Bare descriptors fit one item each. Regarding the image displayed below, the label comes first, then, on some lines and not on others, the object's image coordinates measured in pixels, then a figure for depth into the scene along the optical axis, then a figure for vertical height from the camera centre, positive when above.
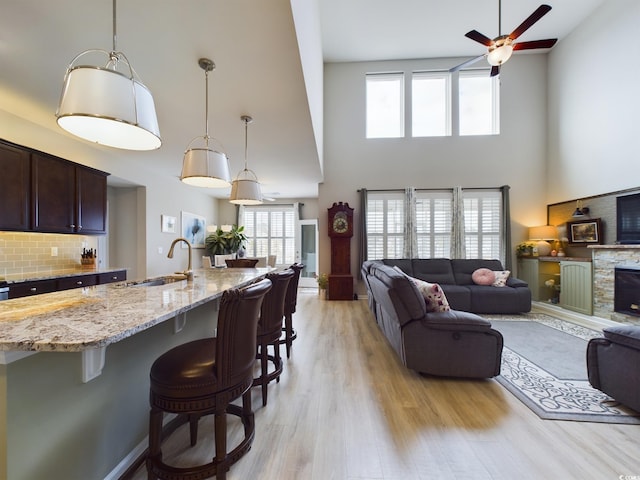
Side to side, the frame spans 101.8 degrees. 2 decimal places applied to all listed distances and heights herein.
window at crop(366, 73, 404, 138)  6.26 +3.31
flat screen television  3.77 +0.34
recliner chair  1.83 -0.92
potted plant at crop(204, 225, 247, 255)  7.08 -0.03
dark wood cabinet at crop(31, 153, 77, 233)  2.94 +0.57
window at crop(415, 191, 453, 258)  6.03 +0.43
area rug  1.93 -1.27
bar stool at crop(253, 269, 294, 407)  2.02 -0.63
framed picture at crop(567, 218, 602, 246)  4.39 +0.18
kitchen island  0.89 -0.60
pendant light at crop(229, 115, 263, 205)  3.18 +0.62
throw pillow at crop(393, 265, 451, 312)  2.58 -0.58
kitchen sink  1.99 -0.33
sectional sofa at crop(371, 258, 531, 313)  4.64 -0.84
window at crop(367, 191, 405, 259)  6.14 +0.41
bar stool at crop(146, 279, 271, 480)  1.18 -0.65
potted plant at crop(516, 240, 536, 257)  5.54 -0.14
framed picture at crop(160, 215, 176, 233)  5.20 +0.36
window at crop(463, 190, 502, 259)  5.92 +0.42
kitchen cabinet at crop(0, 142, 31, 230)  2.62 +0.56
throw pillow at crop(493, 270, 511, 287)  4.89 -0.71
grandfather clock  5.80 -0.22
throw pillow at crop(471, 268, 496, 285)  4.96 -0.68
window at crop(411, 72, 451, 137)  6.18 +3.29
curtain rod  5.94 +1.22
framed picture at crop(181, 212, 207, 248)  6.05 +0.32
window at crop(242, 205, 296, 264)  7.90 +0.34
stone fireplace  3.67 -0.47
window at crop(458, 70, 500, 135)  6.11 +3.27
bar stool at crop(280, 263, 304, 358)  2.74 -0.69
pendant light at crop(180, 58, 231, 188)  2.29 +0.68
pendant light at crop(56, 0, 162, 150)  1.15 +0.65
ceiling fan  3.58 +2.83
